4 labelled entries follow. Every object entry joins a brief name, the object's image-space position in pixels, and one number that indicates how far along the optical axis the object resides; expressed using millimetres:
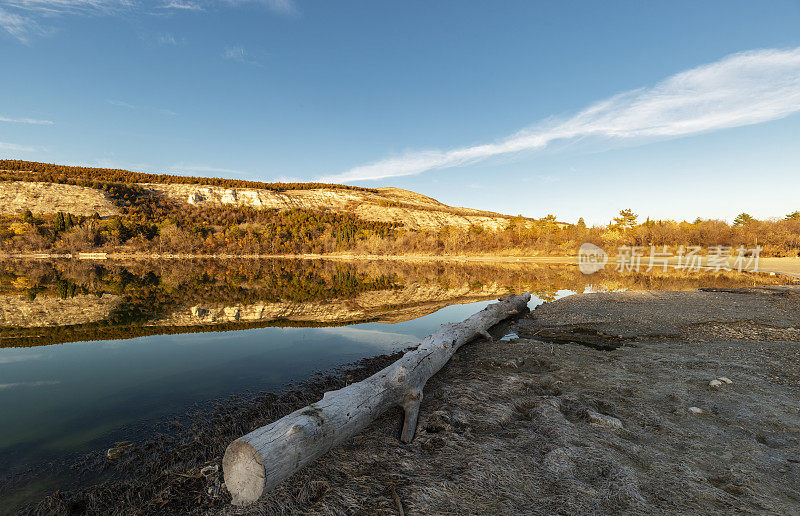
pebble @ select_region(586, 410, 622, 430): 5066
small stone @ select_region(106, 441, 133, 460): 4879
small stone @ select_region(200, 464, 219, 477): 4127
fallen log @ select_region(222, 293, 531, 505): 3168
